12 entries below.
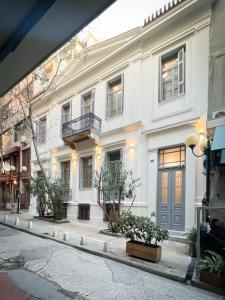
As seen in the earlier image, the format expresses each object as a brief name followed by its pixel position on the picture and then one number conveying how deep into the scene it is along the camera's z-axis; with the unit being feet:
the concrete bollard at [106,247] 20.57
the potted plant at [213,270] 13.78
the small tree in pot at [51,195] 37.41
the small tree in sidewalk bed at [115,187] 28.78
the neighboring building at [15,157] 55.33
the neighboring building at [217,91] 21.80
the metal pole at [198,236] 15.38
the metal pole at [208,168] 20.81
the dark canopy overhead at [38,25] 5.23
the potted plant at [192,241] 18.78
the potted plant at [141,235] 18.00
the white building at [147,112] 26.24
